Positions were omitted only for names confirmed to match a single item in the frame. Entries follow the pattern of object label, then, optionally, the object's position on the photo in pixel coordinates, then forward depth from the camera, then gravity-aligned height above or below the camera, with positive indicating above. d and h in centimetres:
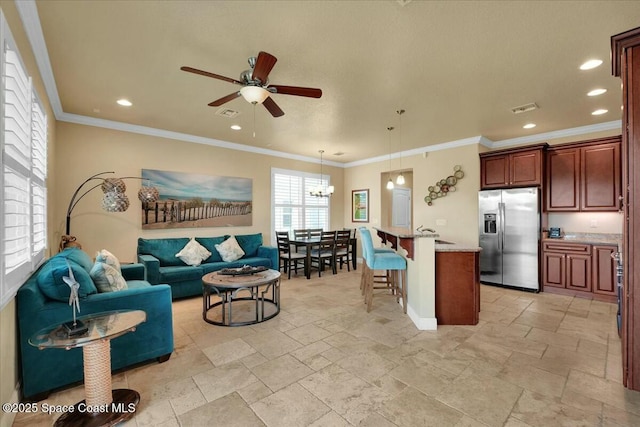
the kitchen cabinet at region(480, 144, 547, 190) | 479 +84
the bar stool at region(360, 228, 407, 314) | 361 -64
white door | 769 +18
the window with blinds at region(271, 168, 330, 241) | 654 +32
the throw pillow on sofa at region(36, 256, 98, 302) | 208 -49
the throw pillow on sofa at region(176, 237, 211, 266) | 468 -64
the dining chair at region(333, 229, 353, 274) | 612 -65
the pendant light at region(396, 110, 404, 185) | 404 +147
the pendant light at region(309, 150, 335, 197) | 653 +57
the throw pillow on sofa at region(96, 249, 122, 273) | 294 -46
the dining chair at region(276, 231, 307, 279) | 576 -83
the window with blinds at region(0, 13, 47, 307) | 166 +34
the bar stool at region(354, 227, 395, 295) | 423 -57
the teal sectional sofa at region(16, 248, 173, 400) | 199 -82
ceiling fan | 215 +111
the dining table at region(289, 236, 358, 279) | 566 -59
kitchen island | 325 -80
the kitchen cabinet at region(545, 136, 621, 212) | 434 +62
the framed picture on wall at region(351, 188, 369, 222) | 756 +26
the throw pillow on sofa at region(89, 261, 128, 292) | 247 -54
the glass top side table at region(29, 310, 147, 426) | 171 -103
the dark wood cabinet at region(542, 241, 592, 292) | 439 -83
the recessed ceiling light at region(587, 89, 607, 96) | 334 +147
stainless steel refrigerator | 474 -39
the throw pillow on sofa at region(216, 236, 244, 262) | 505 -64
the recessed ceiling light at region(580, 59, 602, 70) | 272 +147
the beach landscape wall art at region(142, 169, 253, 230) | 484 +27
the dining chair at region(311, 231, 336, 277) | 584 -73
